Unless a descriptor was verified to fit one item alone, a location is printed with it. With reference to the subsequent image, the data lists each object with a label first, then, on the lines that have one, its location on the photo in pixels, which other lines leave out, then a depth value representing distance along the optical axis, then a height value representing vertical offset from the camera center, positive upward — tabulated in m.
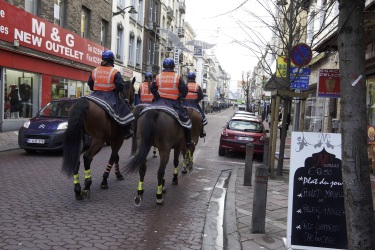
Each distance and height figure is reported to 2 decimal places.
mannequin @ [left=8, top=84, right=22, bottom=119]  16.25 -0.14
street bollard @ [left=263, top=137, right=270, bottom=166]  9.28 -0.97
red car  13.15 -0.97
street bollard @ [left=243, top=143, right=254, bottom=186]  7.95 -1.32
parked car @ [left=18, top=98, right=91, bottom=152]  10.57 -0.95
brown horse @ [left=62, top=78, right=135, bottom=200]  5.96 -0.49
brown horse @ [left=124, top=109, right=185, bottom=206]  5.79 -0.53
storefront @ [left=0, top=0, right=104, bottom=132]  15.29 +1.71
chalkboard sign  4.30 -0.94
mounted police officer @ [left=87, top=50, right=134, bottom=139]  6.57 +0.30
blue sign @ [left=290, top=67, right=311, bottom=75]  9.89 +1.02
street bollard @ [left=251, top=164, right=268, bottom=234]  4.86 -1.17
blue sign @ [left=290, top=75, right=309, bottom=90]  10.35 +0.73
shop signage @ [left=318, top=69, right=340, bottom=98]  8.58 +0.62
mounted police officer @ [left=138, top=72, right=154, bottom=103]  10.04 +0.33
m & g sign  14.92 +2.89
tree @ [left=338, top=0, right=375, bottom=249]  3.03 -0.12
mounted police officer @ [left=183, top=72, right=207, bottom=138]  9.61 +0.26
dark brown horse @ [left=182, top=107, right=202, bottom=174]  9.28 -0.65
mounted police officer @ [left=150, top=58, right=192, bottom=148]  6.43 +0.26
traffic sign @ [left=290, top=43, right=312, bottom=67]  8.31 +1.20
